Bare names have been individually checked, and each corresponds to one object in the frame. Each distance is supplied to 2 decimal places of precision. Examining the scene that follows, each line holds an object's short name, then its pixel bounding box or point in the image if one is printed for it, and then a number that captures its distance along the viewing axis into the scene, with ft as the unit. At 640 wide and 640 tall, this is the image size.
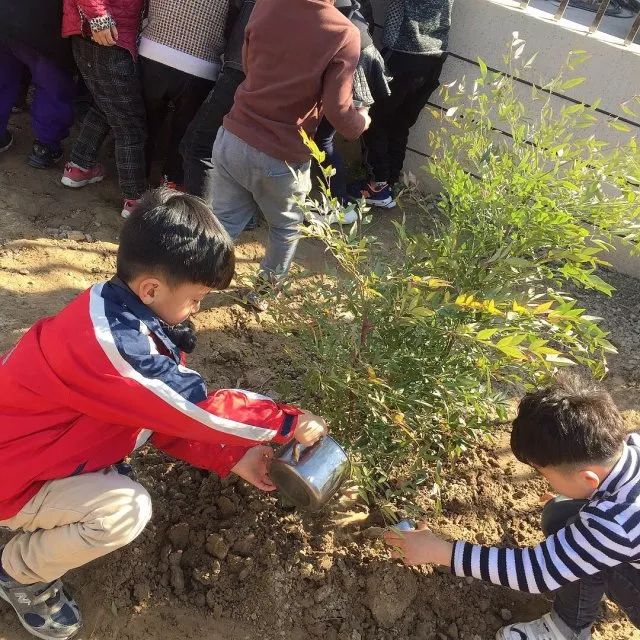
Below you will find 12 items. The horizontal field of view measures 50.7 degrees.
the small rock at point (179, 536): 7.29
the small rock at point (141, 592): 6.89
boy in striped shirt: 6.20
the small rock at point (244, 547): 7.27
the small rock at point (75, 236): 11.55
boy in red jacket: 5.47
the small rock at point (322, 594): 7.14
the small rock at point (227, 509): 7.54
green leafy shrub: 5.80
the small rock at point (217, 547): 7.19
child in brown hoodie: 8.52
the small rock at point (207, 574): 7.05
